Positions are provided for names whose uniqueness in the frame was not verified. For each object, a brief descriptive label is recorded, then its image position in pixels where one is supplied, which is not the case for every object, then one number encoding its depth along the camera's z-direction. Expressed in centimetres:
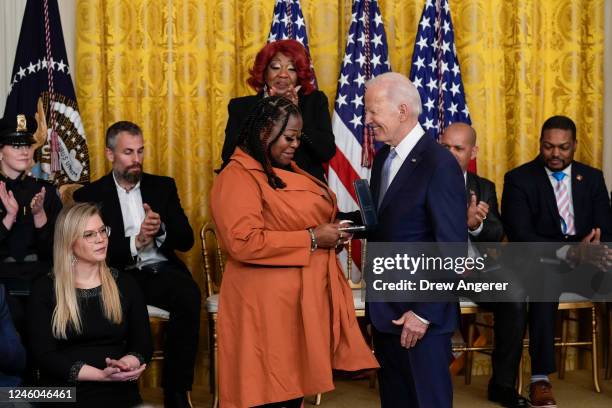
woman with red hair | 509
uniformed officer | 472
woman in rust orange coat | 351
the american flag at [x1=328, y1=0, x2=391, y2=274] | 611
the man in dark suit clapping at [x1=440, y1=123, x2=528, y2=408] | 533
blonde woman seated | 357
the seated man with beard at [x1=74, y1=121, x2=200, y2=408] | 502
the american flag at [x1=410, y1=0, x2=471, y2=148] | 629
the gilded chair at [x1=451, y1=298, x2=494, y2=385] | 550
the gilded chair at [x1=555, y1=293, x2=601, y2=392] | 561
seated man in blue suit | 565
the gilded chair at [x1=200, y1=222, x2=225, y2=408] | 530
